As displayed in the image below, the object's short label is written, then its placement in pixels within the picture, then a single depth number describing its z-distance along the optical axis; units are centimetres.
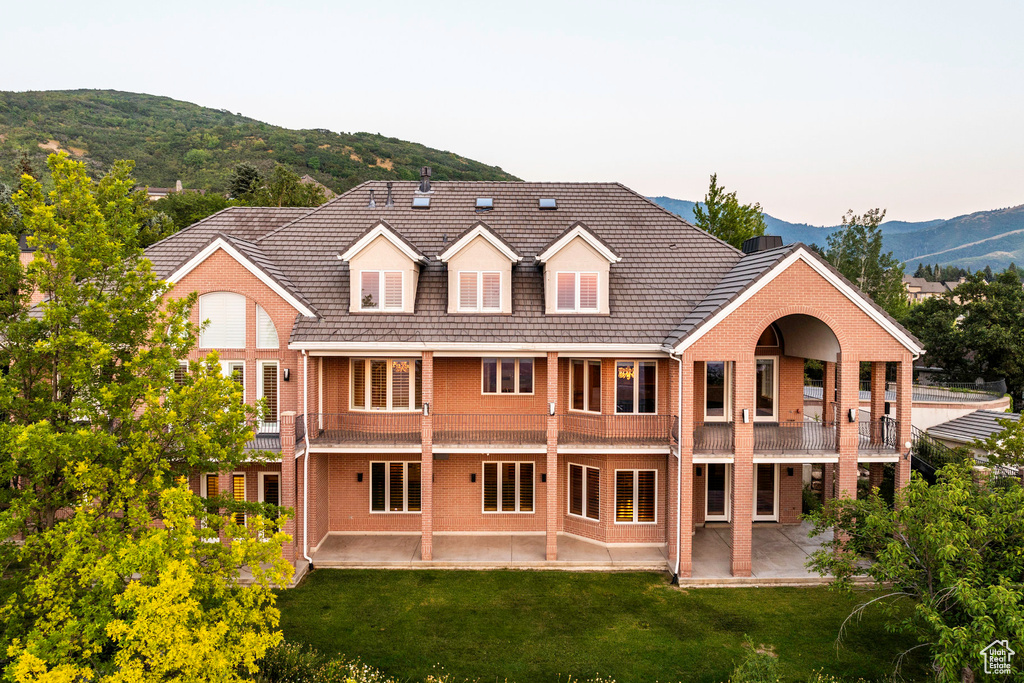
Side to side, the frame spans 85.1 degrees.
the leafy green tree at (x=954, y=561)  898
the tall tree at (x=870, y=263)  5156
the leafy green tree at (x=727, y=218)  3703
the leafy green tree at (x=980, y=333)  3709
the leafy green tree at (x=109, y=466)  824
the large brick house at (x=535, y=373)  1653
